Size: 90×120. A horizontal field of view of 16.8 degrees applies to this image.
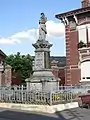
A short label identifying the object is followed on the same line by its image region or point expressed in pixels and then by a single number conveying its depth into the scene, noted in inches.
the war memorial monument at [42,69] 733.3
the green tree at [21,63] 1694.0
